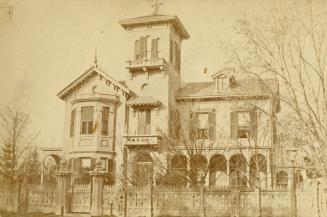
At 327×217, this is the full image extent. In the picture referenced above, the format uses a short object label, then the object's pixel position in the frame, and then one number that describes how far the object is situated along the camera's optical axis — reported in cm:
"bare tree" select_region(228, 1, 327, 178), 1203
